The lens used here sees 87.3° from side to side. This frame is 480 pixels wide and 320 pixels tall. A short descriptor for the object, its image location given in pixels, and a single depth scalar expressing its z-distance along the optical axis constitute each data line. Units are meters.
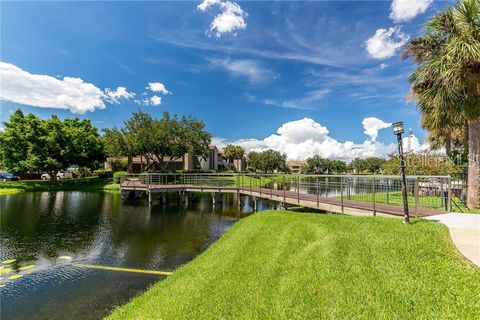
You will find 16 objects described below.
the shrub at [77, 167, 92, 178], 45.38
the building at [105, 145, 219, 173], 48.59
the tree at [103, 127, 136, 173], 33.19
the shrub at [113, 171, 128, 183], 35.38
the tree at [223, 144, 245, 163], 71.02
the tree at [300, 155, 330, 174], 98.00
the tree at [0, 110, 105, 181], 31.69
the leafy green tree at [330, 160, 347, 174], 103.75
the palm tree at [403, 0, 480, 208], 8.93
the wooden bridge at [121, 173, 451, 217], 9.31
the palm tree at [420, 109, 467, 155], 10.25
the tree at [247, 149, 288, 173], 74.56
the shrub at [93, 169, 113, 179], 43.62
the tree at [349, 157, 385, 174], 102.31
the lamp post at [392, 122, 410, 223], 6.86
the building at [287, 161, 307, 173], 125.97
